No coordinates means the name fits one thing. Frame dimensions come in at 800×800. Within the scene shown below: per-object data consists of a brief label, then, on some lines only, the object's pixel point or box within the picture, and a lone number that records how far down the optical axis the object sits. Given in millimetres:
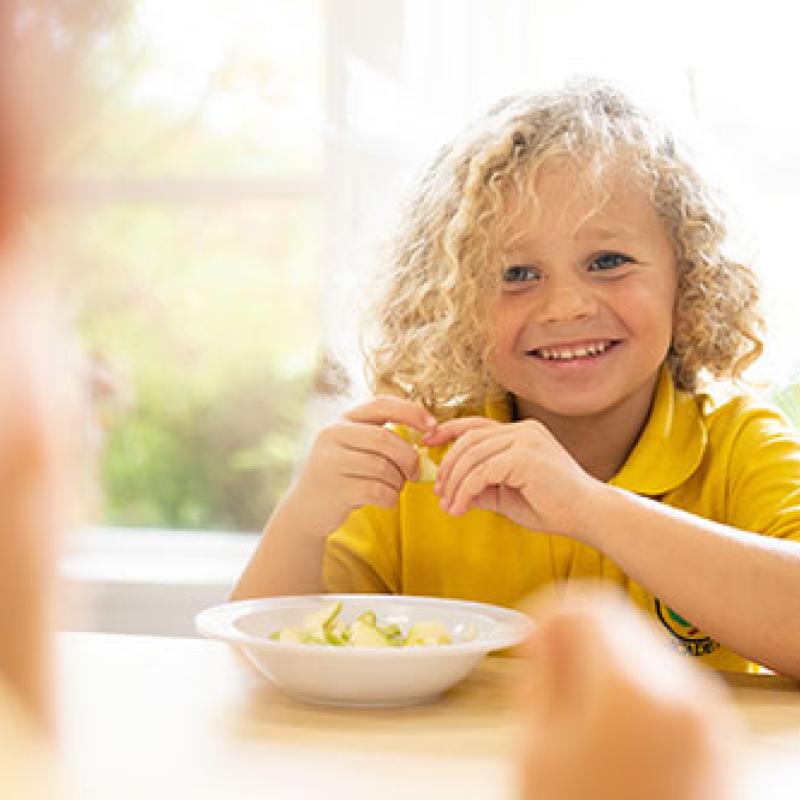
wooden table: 596
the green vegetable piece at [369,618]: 828
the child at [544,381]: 1063
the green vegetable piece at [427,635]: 797
